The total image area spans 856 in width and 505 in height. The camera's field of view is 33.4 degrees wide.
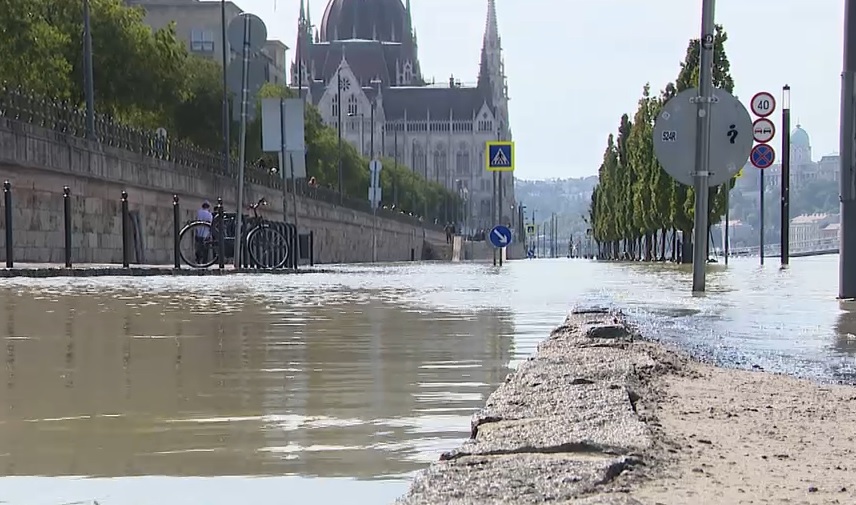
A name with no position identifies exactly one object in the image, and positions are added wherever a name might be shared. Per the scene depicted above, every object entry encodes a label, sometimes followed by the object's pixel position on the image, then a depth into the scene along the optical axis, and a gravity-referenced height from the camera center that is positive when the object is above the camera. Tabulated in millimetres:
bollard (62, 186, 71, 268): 22219 +296
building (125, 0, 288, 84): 113375 +17579
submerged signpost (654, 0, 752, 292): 13164 +964
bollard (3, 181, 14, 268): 20717 +403
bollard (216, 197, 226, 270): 23891 -34
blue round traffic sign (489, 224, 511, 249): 34312 +20
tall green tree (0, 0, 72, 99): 40000 +5331
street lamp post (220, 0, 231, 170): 48750 +4130
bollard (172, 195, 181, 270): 23341 +11
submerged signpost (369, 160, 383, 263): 68188 +2478
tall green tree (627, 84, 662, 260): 58188 +2863
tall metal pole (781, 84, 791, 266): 37094 +1785
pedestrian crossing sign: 33031 +1861
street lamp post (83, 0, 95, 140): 34094 +4416
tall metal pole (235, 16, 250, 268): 25453 +1796
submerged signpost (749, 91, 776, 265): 37031 +2781
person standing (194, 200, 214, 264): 25156 -78
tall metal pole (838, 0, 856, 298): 11656 +610
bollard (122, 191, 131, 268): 23609 +79
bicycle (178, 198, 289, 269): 25234 -89
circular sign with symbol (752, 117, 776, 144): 36969 +2760
